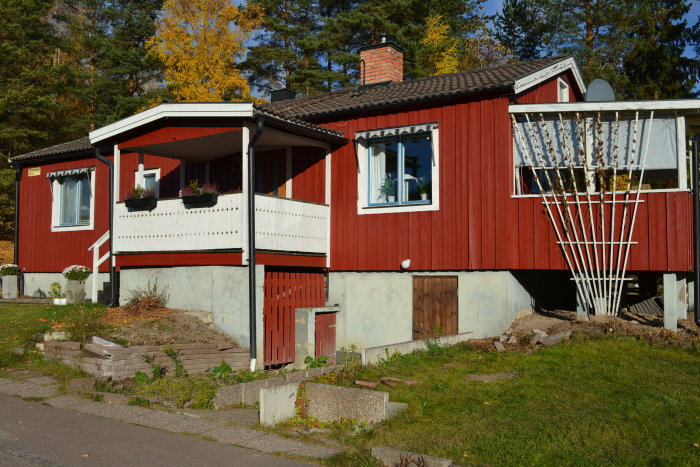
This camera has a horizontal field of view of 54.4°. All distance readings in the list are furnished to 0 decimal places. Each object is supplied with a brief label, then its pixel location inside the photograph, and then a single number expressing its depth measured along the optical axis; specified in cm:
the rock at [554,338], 1045
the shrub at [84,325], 1069
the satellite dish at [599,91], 1373
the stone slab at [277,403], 769
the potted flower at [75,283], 1578
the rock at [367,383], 831
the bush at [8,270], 1847
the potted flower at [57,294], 1561
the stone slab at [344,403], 738
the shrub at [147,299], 1245
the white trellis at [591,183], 1162
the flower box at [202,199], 1248
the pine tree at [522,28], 3419
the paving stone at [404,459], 576
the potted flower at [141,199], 1343
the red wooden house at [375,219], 1213
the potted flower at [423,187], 1333
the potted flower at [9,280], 1848
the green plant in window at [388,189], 1377
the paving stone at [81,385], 912
